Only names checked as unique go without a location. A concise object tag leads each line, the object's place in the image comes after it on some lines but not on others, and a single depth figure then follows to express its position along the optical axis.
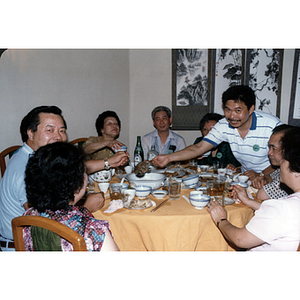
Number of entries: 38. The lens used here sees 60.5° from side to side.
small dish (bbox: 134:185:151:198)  1.75
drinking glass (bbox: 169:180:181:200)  1.80
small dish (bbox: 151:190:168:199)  1.81
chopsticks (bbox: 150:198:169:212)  1.62
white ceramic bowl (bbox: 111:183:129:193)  1.89
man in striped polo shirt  2.31
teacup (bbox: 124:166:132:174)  2.41
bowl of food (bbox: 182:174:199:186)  2.00
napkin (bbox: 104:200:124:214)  1.64
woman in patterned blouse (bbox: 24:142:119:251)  1.13
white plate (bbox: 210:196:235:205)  1.74
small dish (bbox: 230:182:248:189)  1.95
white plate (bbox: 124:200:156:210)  1.64
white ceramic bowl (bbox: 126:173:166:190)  1.89
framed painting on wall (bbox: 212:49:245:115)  4.50
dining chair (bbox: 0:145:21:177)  2.48
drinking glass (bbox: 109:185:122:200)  1.85
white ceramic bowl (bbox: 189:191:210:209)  1.63
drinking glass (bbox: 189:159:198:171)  2.62
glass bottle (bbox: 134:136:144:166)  3.37
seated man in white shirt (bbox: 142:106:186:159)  3.61
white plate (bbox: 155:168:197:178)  2.31
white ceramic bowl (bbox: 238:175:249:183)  2.14
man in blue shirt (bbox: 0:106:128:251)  1.53
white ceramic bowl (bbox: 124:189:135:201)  1.71
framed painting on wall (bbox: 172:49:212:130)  4.55
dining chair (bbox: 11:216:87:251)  0.95
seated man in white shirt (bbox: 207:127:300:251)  1.12
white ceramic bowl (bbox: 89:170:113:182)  2.20
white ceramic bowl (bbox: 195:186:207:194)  1.87
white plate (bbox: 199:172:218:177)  2.29
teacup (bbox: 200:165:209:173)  2.56
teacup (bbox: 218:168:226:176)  2.33
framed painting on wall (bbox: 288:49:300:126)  4.36
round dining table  1.55
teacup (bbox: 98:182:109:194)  1.98
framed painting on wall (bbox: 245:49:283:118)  4.45
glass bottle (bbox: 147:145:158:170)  2.52
